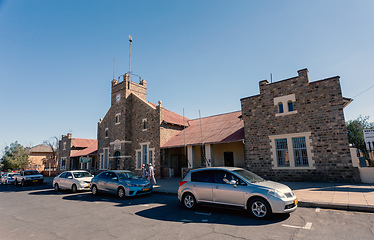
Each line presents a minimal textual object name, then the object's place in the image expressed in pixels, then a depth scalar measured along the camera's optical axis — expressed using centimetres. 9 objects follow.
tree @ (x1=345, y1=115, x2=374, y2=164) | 3416
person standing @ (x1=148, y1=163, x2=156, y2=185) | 1559
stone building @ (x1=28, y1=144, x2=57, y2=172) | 4997
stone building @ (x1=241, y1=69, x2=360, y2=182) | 1252
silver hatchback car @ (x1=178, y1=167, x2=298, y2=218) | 632
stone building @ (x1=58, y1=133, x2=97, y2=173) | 3262
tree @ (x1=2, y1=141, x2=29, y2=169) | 4425
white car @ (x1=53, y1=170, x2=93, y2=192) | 1421
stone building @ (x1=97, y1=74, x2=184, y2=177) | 2209
